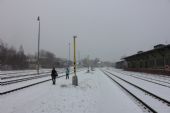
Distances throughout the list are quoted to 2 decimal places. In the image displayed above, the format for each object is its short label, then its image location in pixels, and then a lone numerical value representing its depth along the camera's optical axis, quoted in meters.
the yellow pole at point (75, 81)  13.25
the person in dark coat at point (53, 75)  14.10
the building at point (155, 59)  28.16
